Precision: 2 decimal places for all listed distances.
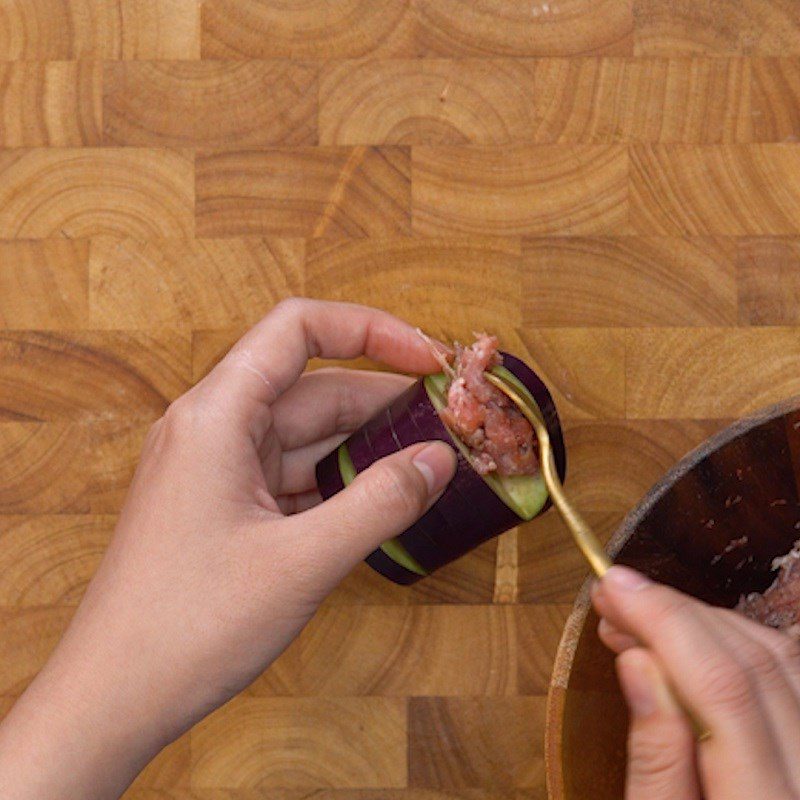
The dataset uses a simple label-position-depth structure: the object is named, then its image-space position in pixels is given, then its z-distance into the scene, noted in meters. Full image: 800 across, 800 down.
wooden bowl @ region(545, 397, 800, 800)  0.63
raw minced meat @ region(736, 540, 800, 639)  0.68
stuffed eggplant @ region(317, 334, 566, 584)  0.65
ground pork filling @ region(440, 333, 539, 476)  0.65
